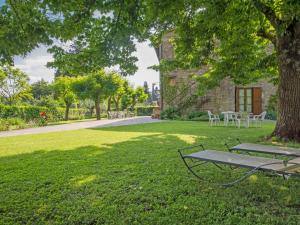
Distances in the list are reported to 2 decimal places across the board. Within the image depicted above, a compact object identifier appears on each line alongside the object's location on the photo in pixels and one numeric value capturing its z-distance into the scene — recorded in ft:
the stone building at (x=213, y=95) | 59.21
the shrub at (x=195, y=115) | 58.35
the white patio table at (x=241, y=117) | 37.06
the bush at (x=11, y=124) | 43.36
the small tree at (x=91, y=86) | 75.10
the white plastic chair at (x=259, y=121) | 38.37
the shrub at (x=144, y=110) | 99.66
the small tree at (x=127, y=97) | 100.07
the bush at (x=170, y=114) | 62.40
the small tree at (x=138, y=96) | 104.49
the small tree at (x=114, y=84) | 77.74
